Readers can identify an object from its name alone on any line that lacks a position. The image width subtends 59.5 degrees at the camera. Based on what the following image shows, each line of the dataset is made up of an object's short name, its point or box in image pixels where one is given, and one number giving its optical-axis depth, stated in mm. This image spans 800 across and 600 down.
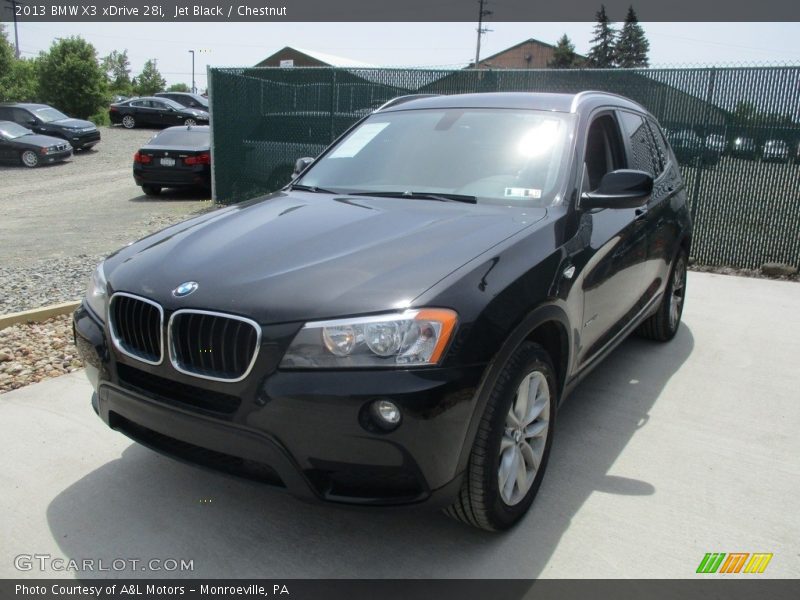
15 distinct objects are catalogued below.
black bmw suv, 2318
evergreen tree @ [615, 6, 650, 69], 72500
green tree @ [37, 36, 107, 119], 33312
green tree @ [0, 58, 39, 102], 35250
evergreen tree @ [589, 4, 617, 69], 71500
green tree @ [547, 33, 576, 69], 71375
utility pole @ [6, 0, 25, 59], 60406
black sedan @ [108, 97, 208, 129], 30156
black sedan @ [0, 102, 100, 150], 22906
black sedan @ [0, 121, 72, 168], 20453
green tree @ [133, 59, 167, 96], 56312
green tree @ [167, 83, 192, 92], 81738
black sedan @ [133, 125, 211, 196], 13547
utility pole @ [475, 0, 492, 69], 66962
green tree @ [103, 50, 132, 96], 68900
